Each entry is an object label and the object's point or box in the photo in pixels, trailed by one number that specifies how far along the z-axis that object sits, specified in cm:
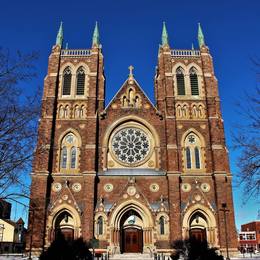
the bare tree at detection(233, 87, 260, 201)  1420
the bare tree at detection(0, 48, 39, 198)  1464
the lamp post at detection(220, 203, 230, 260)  3091
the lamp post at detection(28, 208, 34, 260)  2874
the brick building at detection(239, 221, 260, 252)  8462
